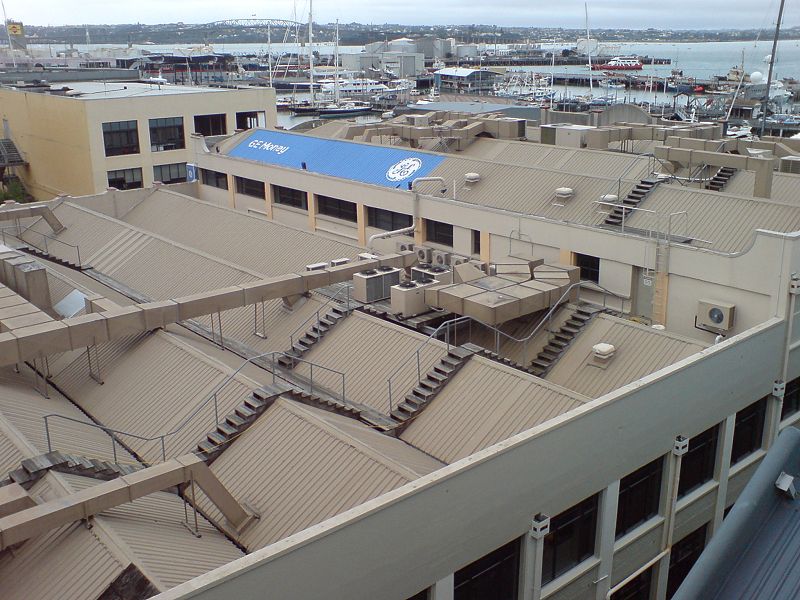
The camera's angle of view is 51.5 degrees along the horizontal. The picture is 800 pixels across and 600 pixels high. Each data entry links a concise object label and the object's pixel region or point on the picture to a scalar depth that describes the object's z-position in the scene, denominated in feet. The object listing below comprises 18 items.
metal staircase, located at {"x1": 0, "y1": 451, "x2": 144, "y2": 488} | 66.59
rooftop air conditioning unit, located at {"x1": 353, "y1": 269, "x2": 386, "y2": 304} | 108.99
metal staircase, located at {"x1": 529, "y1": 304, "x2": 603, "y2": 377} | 99.04
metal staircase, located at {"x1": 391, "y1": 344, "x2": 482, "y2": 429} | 86.58
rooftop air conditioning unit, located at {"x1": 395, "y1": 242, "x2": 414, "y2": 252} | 133.40
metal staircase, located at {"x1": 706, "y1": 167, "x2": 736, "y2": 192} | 135.54
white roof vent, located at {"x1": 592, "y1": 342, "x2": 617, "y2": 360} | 93.50
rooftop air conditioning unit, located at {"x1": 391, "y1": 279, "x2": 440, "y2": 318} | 104.01
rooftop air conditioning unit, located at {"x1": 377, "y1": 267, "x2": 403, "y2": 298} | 110.73
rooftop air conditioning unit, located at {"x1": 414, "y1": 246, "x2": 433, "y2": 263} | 130.08
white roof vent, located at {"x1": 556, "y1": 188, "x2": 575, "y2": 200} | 127.34
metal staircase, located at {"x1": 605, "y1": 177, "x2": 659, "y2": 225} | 119.24
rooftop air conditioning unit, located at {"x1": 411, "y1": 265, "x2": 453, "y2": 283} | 110.63
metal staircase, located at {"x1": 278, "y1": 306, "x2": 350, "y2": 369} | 101.81
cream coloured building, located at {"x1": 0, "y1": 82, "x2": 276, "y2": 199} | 227.81
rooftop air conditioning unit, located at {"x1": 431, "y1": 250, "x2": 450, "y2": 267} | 126.39
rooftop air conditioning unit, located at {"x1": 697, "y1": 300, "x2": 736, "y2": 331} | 97.76
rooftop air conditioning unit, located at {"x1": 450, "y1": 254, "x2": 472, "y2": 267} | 123.44
